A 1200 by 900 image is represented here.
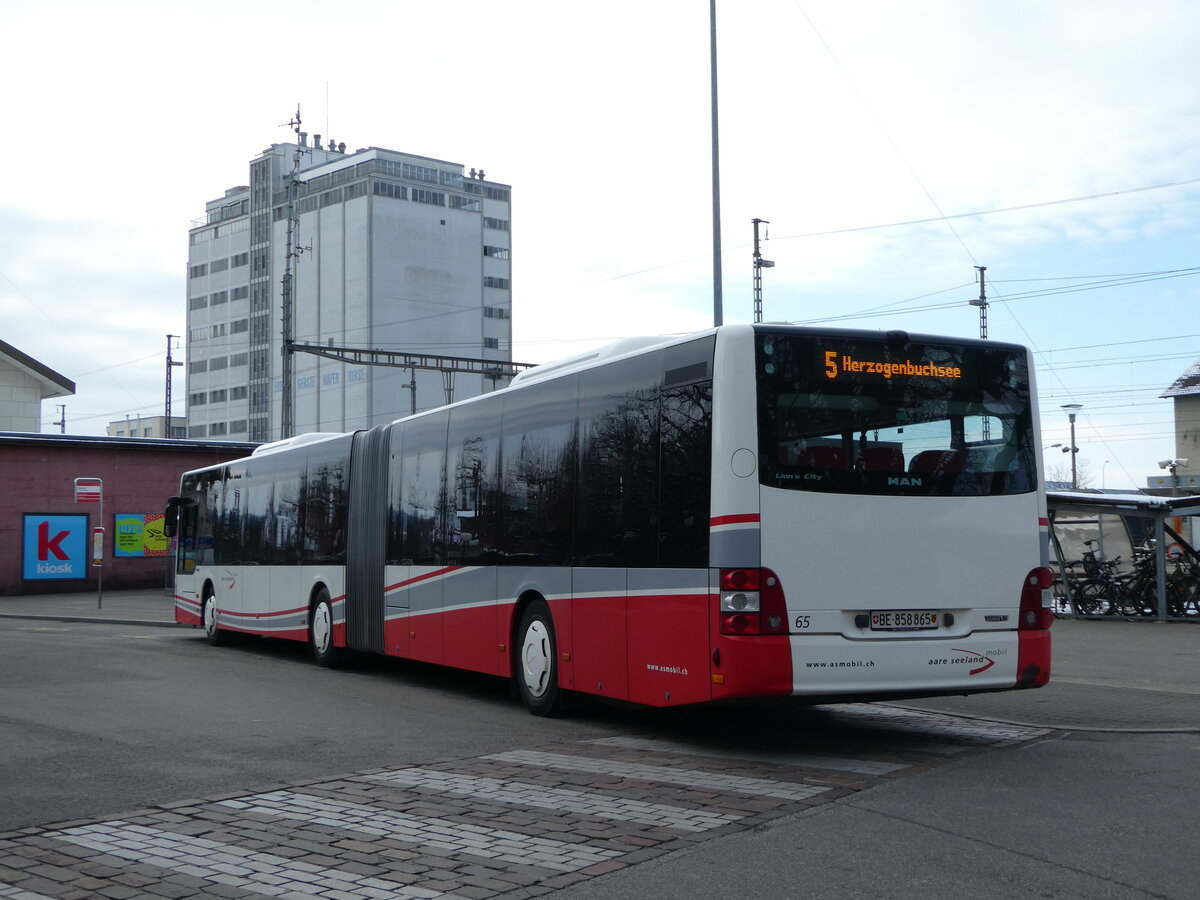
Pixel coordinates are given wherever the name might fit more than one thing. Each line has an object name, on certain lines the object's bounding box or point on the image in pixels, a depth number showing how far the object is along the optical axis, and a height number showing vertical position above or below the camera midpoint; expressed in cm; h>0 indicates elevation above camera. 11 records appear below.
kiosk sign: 3953 +30
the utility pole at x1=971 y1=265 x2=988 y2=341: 5562 +1024
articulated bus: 933 +24
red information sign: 3369 +165
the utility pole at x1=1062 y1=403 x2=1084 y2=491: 8177 +636
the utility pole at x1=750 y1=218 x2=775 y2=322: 3766 +802
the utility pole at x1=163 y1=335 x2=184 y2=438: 8153 +1300
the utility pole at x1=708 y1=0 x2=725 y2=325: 2245 +586
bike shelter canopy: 2262 +65
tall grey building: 10956 +2350
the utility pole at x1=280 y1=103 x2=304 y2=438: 3962 +617
